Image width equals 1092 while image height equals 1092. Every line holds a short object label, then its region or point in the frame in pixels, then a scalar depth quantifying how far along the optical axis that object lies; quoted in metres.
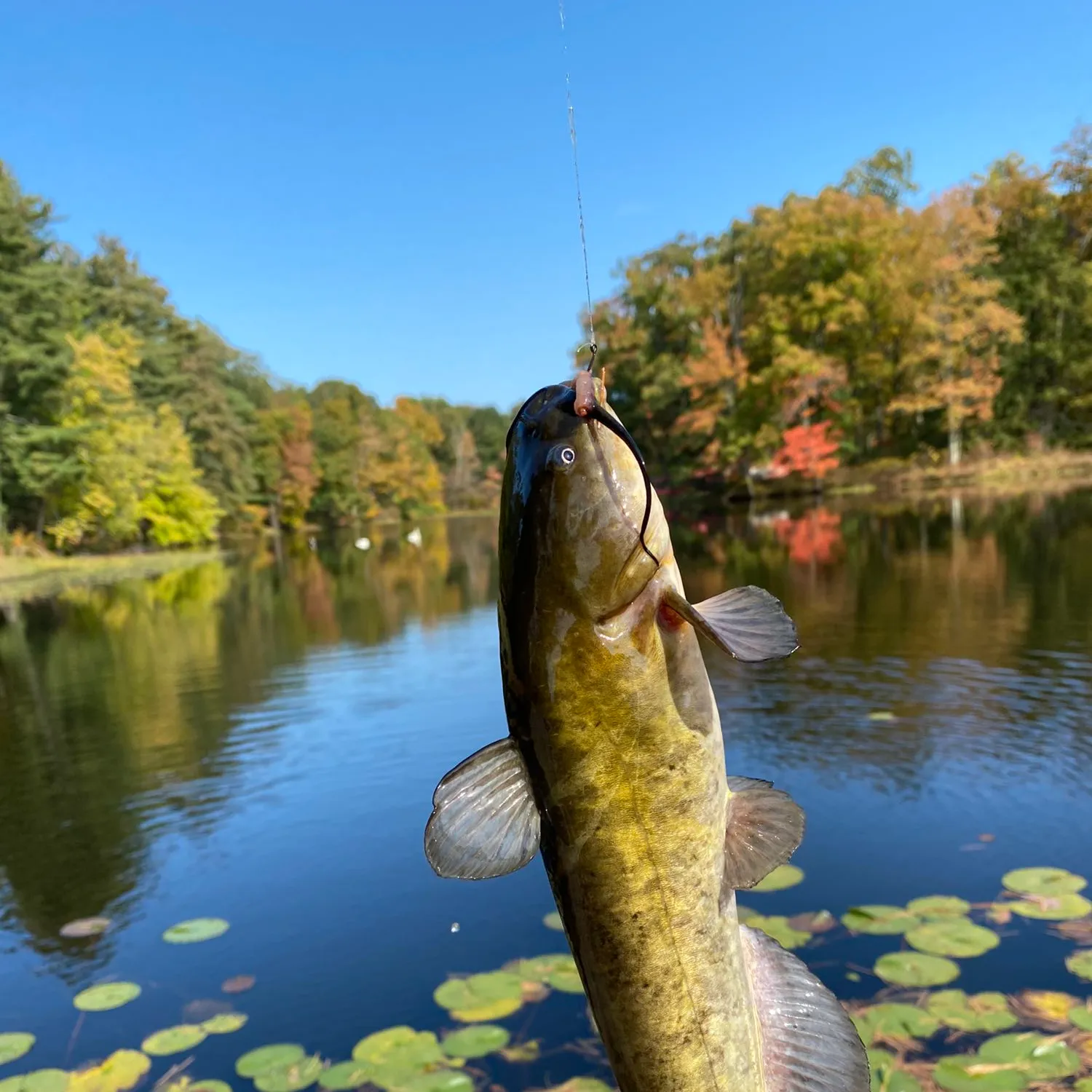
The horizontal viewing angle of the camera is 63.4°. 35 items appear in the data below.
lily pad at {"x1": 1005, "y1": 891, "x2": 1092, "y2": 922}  4.21
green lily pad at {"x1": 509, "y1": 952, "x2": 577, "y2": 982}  4.25
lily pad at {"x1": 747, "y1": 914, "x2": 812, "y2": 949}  4.27
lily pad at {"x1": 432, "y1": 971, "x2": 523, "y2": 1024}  3.97
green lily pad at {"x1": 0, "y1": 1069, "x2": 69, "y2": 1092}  3.64
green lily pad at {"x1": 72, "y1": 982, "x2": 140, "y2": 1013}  4.36
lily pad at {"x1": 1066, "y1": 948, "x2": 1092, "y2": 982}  3.70
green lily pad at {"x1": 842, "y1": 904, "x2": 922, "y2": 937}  4.28
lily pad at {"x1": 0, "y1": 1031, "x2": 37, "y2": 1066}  4.00
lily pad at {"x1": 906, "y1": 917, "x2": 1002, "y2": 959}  3.97
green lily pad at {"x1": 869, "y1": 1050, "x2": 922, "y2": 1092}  3.16
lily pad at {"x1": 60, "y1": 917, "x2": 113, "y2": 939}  5.27
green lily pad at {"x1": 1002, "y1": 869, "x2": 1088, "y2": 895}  4.43
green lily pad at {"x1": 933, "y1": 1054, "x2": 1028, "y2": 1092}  3.07
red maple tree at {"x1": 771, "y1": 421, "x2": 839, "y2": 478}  39.03
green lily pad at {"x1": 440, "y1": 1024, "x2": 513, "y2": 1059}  3.66
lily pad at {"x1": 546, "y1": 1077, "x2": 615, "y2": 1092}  3.48
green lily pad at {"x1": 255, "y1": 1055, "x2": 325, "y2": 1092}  3.58
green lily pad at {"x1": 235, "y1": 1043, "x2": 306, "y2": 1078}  3.70
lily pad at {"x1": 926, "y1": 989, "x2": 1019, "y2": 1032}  3.44
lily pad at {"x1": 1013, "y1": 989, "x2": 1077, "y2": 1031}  3.43
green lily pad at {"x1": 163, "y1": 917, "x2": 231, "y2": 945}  5.05
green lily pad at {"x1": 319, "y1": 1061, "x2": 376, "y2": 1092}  3.53
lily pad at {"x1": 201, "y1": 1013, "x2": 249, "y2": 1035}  4.08
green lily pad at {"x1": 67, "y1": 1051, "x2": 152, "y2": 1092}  3.64
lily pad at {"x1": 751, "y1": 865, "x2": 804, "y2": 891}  4.88
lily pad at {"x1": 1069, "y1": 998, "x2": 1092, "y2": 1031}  3.36
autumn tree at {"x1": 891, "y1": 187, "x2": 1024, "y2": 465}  36.97
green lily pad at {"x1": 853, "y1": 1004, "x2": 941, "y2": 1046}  3.46
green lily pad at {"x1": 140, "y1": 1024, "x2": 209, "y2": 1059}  3.90
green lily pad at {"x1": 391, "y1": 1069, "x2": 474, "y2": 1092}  3.45
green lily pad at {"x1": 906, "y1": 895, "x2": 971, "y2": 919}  4.33
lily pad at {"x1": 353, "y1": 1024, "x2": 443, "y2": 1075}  3.61
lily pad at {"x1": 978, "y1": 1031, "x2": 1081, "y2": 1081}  3.11
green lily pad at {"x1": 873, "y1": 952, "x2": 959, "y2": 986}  3.77
